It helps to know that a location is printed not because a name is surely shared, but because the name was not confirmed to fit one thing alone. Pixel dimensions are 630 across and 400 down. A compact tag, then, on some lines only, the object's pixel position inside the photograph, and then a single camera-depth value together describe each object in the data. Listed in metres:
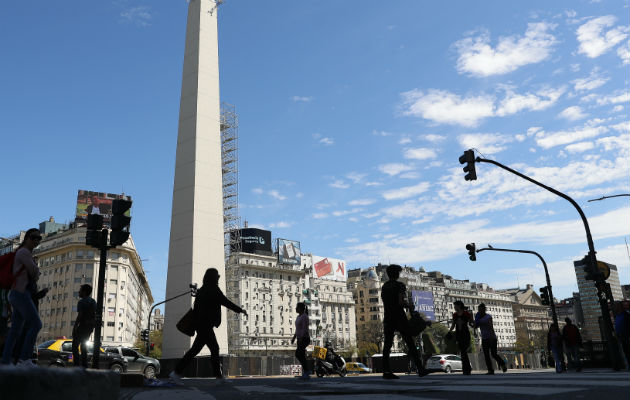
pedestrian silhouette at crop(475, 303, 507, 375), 10.48
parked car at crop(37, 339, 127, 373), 18.14
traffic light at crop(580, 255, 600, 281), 13.35
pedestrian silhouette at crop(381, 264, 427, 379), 6.96
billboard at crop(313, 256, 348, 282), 112.19
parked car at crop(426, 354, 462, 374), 28.92
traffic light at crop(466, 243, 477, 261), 24.20
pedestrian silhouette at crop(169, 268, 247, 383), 6.74
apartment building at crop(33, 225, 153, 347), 75.90
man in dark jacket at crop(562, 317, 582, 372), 13.47
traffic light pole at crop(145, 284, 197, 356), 26.71
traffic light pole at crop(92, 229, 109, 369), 8.56
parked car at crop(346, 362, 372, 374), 50.07
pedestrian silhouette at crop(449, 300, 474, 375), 10.11
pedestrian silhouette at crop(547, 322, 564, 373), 14.02
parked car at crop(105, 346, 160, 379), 20.22
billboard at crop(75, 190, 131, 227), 83.31
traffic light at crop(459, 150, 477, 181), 14.55
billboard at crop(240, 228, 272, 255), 100.31
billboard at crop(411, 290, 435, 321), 109.94
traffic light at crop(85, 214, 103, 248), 8.73
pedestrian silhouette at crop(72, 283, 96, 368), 10.08
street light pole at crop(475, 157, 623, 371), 11.98
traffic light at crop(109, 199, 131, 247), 8.60
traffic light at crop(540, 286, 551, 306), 22.70
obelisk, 29.88
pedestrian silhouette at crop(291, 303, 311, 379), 9.98
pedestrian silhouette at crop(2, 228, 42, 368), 5.93
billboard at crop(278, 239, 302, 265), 106.22
